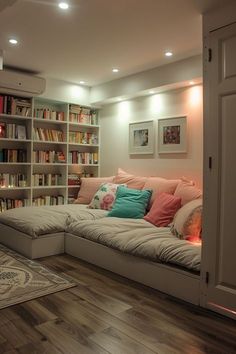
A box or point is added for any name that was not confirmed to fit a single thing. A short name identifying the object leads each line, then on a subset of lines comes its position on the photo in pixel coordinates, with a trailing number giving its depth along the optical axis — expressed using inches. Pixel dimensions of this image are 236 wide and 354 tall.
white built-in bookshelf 175.5
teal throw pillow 148.5
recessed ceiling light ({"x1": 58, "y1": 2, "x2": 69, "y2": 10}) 95.7
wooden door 85.6
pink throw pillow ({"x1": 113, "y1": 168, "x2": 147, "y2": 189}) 167.8
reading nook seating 101.9
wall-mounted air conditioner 159.9
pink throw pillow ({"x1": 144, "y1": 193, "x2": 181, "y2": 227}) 135.9
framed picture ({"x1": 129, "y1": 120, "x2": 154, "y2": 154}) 175.2
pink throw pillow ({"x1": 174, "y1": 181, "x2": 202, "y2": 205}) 135.7
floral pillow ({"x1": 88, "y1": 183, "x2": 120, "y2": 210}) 166.1
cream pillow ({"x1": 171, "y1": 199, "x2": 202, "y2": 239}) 111.3
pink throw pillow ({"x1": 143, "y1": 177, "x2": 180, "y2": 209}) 150.5
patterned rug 99.4
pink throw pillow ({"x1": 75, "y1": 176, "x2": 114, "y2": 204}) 186.5
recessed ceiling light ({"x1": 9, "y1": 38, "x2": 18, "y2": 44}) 125.8
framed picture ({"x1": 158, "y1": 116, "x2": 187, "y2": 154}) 157.9
